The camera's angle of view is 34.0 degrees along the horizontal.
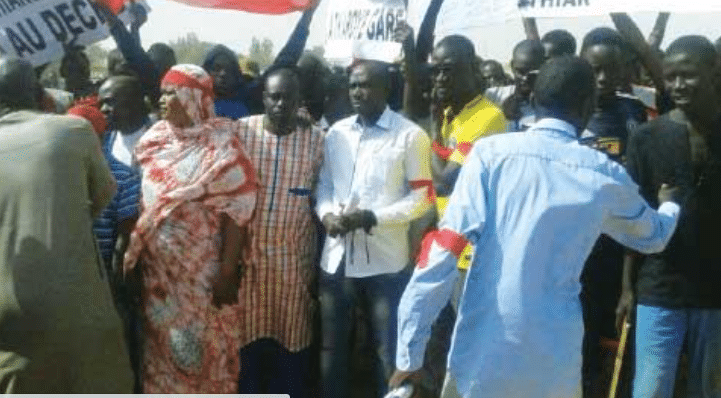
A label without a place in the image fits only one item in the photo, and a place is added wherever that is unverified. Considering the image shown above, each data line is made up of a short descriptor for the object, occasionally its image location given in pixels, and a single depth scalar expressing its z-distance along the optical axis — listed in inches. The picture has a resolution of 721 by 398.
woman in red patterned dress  208.1
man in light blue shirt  145.4
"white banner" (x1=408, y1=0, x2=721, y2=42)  220.2
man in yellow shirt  215.5
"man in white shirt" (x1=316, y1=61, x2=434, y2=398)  216.8
